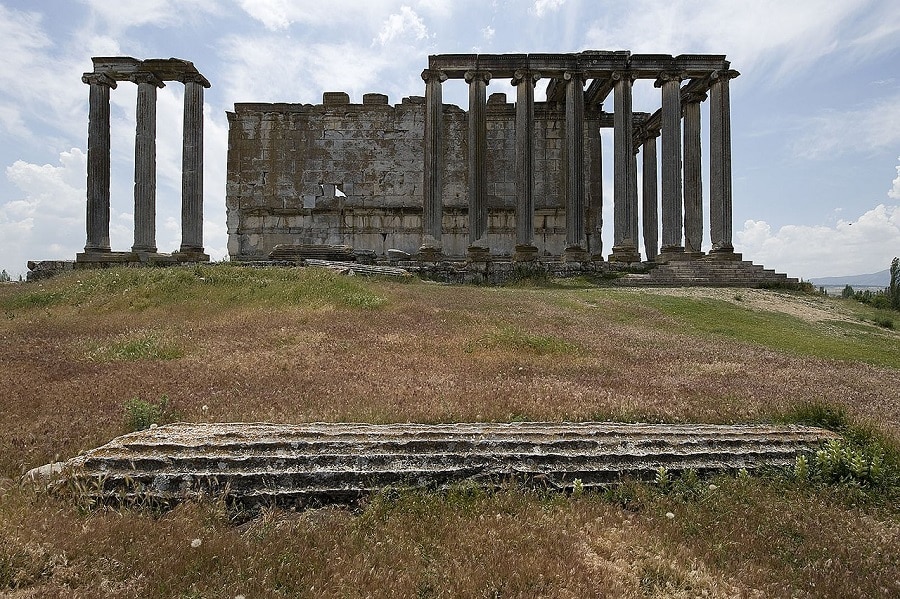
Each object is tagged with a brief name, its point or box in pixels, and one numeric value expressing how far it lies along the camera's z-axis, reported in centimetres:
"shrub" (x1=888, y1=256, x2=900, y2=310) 2272
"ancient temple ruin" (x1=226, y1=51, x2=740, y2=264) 3173
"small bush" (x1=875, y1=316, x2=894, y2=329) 1720
